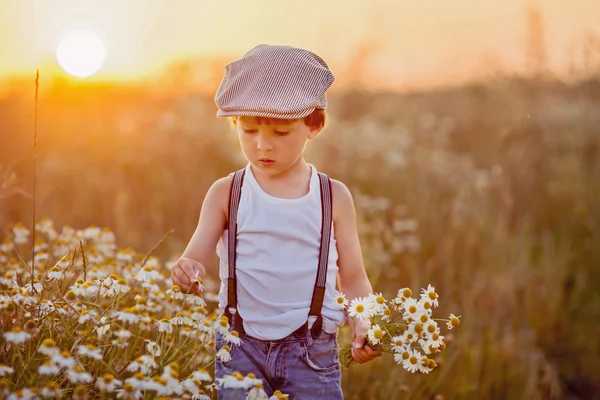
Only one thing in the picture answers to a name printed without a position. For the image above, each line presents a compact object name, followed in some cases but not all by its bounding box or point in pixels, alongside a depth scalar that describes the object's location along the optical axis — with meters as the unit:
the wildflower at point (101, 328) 2.17
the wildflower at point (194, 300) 2.39
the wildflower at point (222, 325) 2.23
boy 2.54
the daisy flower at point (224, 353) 2.22
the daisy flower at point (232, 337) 2.25
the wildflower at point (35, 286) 2.43
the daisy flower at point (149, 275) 2.56
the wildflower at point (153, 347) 2.12
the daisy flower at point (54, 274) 2.44
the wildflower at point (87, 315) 2.17
